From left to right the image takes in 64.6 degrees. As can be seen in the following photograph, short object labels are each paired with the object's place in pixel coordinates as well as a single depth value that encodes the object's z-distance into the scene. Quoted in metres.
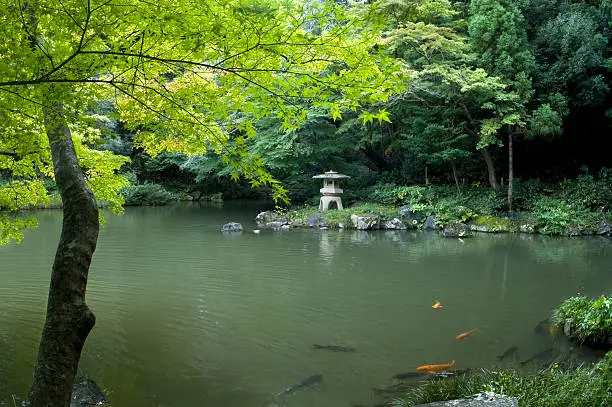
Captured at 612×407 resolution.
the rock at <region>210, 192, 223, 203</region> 24.81
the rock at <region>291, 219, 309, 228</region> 15.36
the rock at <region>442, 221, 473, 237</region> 13.74
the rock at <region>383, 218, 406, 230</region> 15.01
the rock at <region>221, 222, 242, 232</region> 14.16
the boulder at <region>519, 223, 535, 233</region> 14.06
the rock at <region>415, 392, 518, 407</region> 2.71
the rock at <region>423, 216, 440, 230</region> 14.92
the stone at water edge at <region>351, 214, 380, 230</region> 14.82
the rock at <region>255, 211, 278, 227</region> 16.05
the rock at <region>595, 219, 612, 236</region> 13.48
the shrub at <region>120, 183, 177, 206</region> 21.95
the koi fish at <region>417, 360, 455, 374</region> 4.76
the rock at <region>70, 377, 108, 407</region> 3.56
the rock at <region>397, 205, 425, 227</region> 15.40
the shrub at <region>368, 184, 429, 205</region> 16.39
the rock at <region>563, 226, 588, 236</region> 13.54
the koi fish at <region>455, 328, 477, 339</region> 5.74
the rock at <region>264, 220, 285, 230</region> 15.18
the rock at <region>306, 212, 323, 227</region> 15.38
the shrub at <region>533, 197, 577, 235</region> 13.70
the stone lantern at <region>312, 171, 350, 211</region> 16.69
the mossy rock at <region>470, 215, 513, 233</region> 14.26
